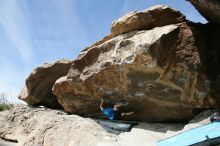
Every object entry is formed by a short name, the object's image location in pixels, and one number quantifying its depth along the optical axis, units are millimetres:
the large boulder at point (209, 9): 2329
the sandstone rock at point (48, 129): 2634
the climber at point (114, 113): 3030
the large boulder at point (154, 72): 2584
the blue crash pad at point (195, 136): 1953
